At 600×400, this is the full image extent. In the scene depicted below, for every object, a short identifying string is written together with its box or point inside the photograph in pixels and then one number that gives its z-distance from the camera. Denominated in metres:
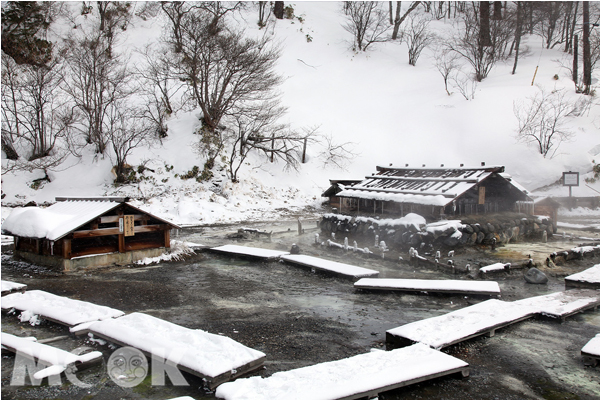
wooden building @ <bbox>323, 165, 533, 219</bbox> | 16.34
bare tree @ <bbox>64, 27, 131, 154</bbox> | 27.34
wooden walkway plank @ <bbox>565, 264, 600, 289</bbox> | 10.43
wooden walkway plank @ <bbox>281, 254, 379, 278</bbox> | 11.65
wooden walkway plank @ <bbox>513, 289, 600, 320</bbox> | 8.34
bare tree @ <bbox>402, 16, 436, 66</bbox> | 43.70
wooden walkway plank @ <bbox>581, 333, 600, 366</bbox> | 6.20
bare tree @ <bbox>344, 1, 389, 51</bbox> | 46.12
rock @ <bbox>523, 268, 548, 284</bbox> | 11.13
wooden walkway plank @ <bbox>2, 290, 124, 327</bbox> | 7.76
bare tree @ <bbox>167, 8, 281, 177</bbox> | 29.09
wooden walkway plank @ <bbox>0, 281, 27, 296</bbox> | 9.58
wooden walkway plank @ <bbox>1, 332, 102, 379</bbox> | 5.70
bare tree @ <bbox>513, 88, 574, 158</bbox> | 29.97
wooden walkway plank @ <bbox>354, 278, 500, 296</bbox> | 9.80
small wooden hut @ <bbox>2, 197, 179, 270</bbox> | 12.22
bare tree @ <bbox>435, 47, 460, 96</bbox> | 38.72
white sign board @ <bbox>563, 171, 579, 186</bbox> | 24.88
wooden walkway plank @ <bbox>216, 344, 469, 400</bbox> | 4.97
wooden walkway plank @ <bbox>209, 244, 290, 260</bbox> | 14.19
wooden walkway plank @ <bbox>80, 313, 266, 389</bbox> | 5.67
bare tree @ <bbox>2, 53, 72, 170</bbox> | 26.34
